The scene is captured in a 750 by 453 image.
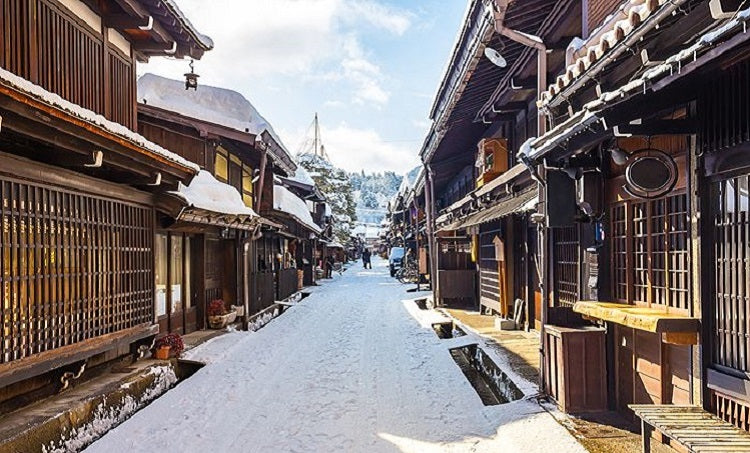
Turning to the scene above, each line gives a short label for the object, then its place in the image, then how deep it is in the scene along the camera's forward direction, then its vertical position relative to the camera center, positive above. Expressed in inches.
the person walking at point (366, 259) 2314.2 -98.8
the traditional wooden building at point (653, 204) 167.9 +11.0
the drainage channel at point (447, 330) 539.2 -99.9
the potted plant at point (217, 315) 545.6 -77.4
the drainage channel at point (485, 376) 320.5 -98.7
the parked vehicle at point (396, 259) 1651.1 -73.1
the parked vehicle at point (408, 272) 1393.9 -99.3
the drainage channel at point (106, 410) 235.1 -86.4
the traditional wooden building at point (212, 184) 494.0 +62.0
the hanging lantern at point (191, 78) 486.6 +145.6
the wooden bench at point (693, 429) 158.7 -63.7
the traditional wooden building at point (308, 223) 1145.1 +31.4
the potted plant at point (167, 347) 382.3 -76.2
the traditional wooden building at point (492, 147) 358.6 +107.8
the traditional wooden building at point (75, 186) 227.5 +29.3
